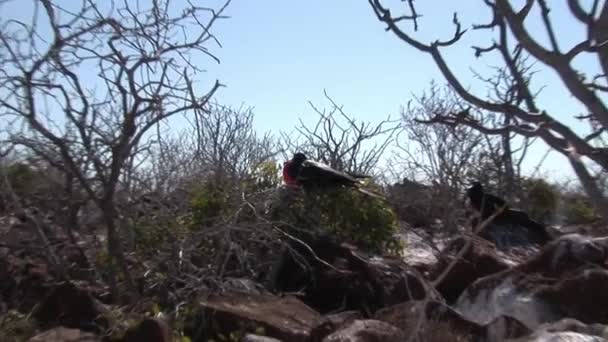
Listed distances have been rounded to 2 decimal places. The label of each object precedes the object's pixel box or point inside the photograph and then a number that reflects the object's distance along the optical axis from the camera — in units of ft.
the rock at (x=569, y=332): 16.37
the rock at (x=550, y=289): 21.22
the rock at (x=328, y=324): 18.80
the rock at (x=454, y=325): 18.08
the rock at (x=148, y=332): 16.72
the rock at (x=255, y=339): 17.04
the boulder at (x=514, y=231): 34.35
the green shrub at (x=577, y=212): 55.98
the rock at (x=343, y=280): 23.67
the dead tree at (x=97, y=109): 17.38
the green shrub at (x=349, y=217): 26.76
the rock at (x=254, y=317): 18.34
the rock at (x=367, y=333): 17.34
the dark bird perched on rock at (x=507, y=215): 34.76
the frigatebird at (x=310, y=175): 26.18
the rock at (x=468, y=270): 25.98
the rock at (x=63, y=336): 16.29
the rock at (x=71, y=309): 19.08
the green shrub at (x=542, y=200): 53.16
